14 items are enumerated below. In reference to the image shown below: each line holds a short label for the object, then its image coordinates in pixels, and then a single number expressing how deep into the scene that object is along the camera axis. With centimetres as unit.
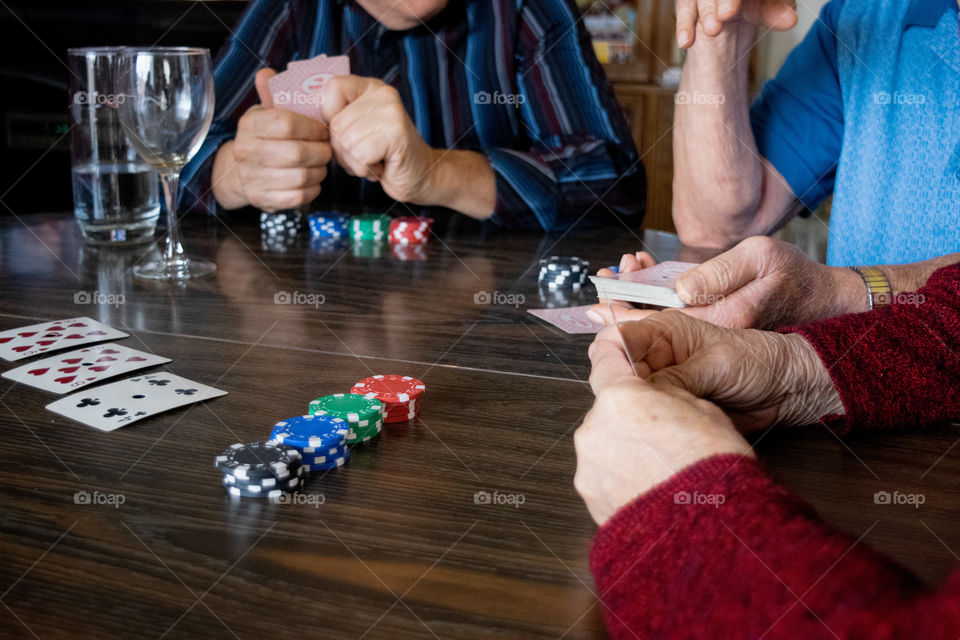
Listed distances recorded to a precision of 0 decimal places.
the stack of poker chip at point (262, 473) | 79
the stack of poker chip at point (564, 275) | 159
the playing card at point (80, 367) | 107
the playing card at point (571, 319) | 134
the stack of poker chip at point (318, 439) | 84
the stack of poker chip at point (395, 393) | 97
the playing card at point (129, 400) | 97
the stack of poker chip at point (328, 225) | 205
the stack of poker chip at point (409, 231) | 197
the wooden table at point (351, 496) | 64
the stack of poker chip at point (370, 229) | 200
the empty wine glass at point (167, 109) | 156
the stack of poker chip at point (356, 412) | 90
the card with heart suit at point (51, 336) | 118
